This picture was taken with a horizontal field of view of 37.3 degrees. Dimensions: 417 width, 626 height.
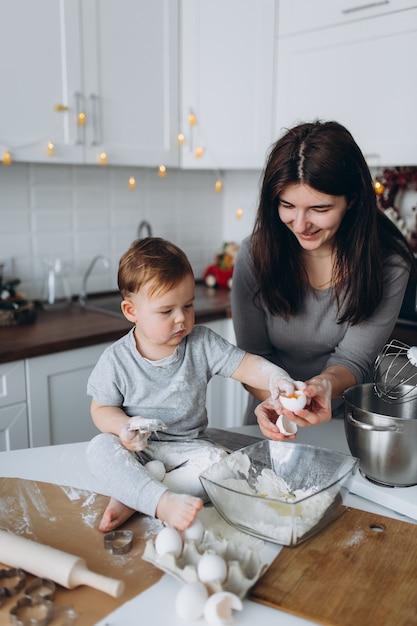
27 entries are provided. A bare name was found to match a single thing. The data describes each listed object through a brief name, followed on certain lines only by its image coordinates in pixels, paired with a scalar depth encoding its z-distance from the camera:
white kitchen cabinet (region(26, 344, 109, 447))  1.91
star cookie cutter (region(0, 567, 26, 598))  0.74
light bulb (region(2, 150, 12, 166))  2.00
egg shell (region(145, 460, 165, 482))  1.00
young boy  1.00
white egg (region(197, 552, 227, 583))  0.73
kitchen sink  2.37
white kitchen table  0.71
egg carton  0.74
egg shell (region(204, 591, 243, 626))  0.69
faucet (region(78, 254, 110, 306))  2.56
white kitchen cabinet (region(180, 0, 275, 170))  2.40
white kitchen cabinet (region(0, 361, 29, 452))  1.83
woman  1.27
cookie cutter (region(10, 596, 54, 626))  0.68
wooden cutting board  0.72
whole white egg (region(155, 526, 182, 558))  0.78
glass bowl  0.83
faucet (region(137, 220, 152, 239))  2.75
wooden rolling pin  0.74
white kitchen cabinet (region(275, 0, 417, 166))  2.05
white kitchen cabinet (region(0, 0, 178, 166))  2.01
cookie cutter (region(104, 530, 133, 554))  0.83
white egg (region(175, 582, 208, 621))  0.70
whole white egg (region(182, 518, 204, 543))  0.82
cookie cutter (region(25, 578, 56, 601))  0.73
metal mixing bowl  0.95
